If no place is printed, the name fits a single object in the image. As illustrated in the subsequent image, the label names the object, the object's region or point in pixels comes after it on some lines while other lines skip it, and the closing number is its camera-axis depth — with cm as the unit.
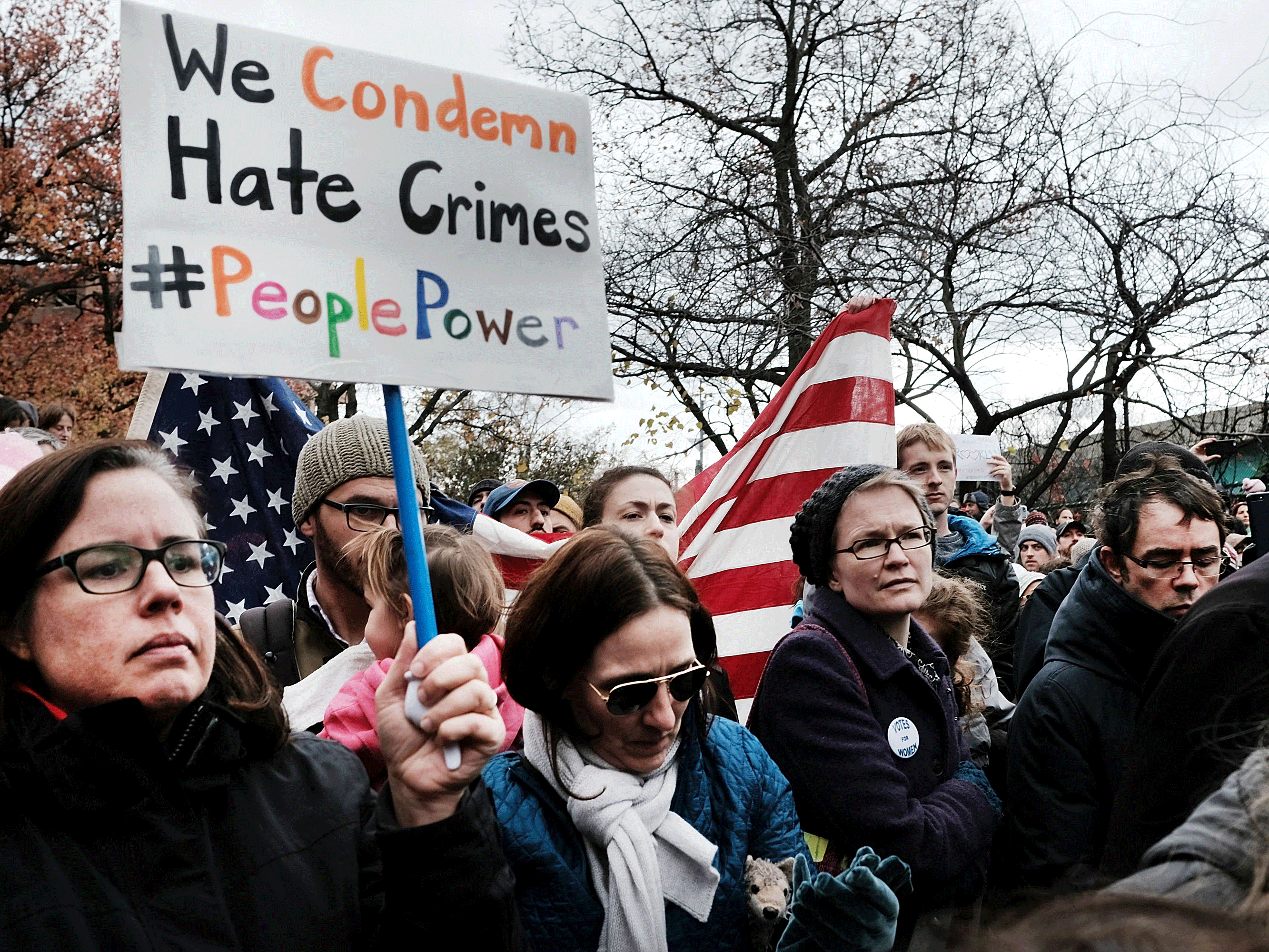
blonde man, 423
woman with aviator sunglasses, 189
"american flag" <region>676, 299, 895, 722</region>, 417
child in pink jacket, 235
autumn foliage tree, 1483
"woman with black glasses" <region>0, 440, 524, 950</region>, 134
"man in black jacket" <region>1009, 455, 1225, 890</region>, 253
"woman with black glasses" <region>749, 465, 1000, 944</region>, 242
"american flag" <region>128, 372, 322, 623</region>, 408
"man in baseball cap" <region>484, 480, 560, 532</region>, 484
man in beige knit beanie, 285
